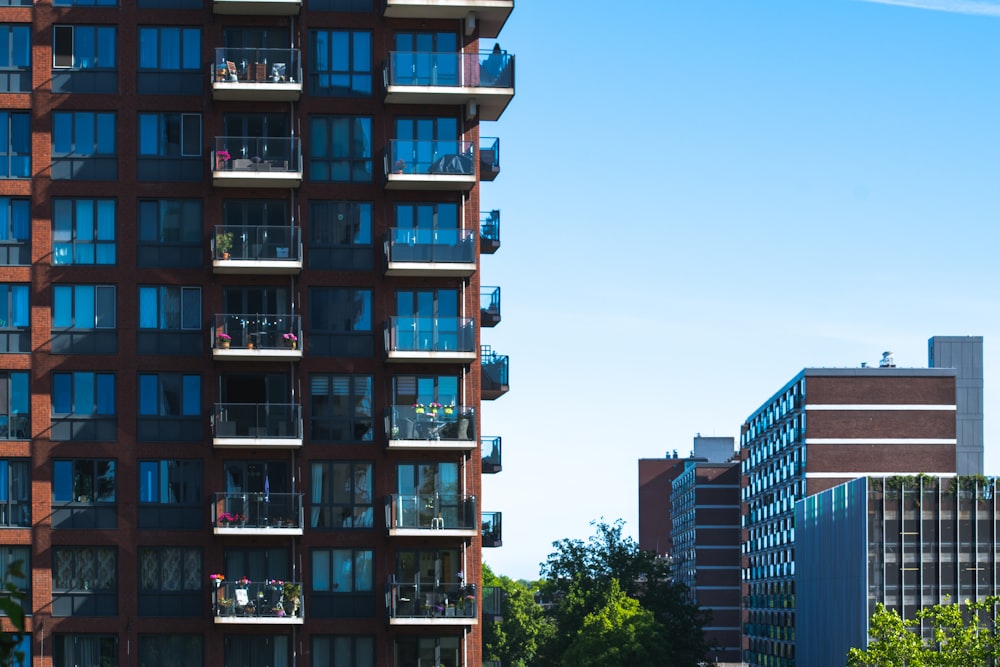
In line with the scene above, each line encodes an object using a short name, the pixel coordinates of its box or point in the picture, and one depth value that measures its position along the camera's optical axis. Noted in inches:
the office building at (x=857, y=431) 5329.7
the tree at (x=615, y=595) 4458.7
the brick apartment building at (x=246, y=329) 2277.3
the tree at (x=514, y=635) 6692.9
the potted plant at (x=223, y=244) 2316.7
